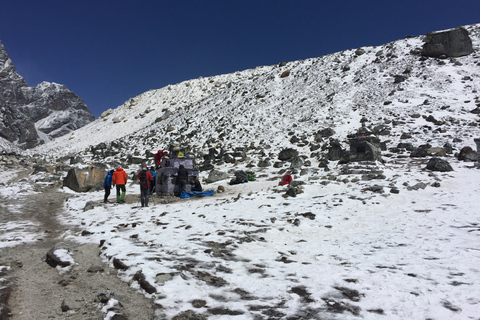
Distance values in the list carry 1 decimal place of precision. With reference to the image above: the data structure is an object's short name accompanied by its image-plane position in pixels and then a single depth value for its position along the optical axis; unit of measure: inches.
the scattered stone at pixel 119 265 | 190.3
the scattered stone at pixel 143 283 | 157.9
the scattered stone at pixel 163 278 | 165.0
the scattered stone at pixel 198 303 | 143.5
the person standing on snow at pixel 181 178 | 550.9
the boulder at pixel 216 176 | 679.1
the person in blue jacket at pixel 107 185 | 490.0
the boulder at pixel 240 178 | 616.1
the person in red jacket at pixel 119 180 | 478.9
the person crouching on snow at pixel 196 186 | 555.2
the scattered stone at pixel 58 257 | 198.1
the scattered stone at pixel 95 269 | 189.6
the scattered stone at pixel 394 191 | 387.5
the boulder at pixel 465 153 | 552.8
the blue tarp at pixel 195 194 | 532.2
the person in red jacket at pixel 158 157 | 616.1
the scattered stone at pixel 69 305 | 140.9
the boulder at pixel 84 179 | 651.8
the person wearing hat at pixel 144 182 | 431.8
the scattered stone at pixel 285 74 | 1490.7
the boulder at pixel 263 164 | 753.6
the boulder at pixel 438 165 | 486.0
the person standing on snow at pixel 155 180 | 527.4
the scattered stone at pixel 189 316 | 133.0
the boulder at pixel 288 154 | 772.5
